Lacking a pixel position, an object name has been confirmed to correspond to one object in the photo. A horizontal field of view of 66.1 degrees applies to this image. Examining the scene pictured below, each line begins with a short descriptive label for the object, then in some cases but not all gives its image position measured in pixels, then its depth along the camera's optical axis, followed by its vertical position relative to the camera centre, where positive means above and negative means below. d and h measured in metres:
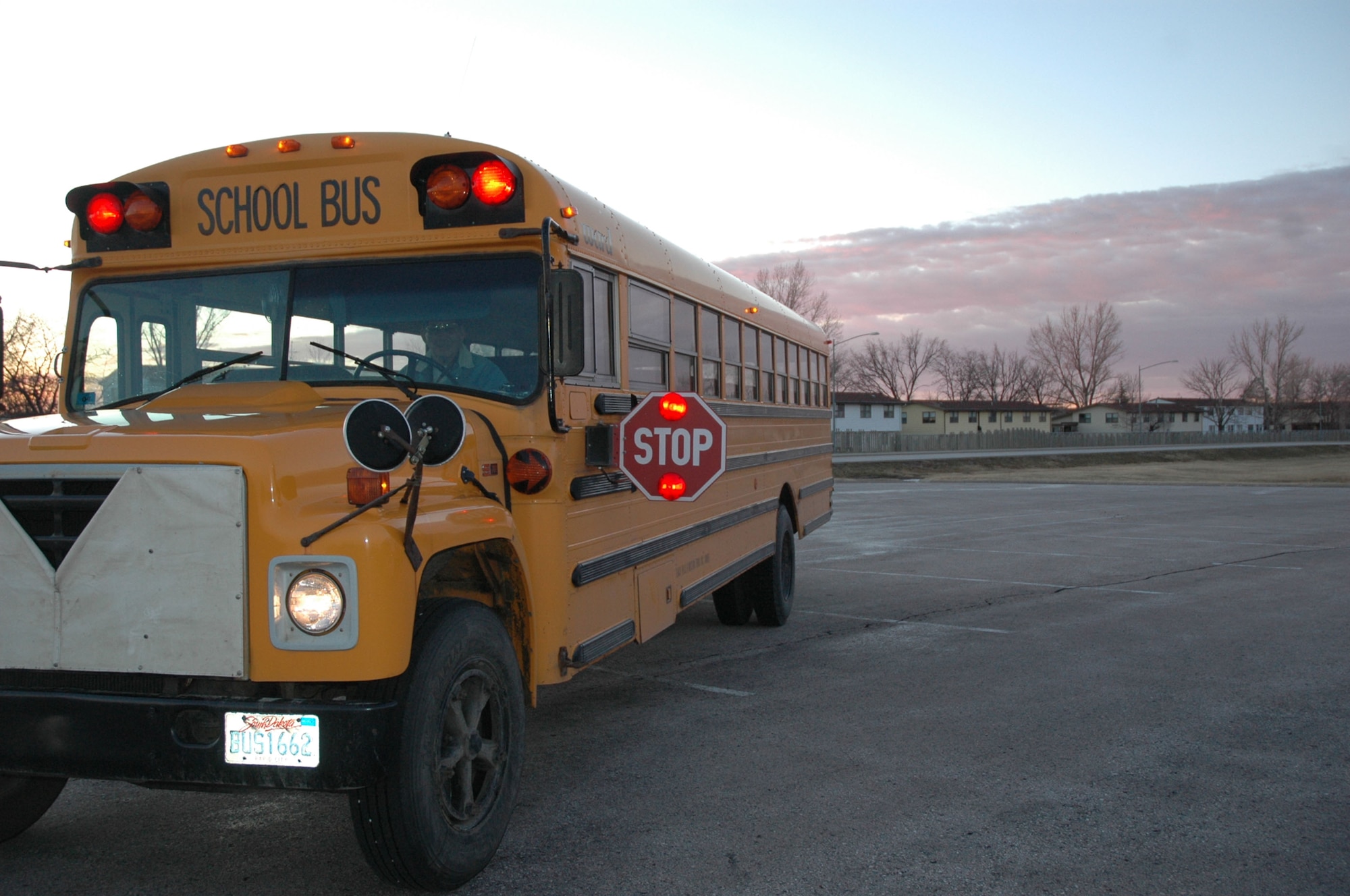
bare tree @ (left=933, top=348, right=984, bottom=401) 106.38 +4.53
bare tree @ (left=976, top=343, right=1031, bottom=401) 109.50 +4.41
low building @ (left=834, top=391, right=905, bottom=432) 83.56 +0.79
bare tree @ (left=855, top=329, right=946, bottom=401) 99.69 +4.69
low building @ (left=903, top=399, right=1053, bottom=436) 94.75 +0.45
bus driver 3.83 +0.23
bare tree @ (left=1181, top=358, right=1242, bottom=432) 114.88 +2.41
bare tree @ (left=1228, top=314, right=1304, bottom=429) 106.94 +4.05
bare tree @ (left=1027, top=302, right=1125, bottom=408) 104.06 +5.79
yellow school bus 2.79 -0.17
